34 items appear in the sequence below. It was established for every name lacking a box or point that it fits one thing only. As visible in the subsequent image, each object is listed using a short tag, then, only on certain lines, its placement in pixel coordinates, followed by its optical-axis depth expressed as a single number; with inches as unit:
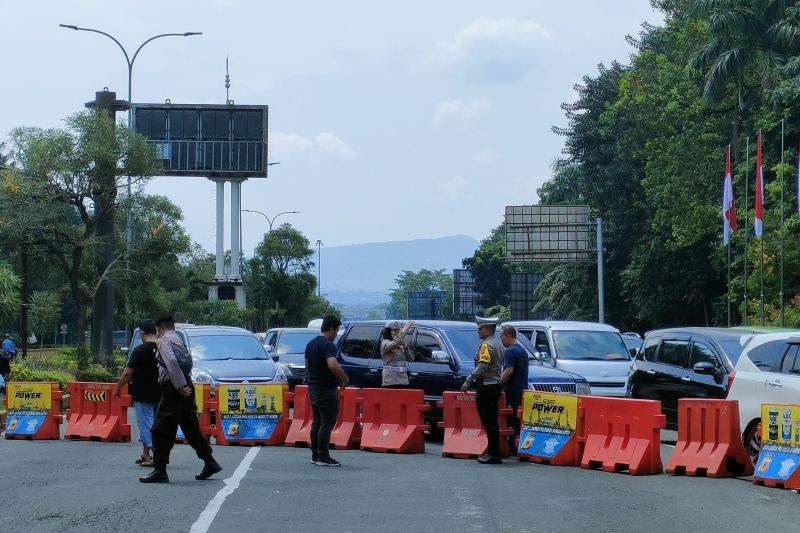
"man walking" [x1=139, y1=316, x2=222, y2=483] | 512.7
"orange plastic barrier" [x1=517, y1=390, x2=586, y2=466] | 592.4
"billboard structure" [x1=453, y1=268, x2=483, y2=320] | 5315.0
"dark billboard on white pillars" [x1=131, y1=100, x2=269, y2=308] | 2373.3
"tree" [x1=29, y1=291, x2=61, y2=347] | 1456.7
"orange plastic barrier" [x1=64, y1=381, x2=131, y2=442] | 725.3
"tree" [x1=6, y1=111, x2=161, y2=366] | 1332.4
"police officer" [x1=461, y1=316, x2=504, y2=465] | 596.1
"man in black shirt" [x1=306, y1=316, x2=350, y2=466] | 583.5
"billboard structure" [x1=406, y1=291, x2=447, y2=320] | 7362.2
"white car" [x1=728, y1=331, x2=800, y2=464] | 542.6
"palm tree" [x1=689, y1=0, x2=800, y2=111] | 1713.8
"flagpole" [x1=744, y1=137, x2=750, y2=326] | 1663.9
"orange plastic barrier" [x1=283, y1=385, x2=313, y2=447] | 693.3
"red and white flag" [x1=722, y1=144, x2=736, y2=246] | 1553.9
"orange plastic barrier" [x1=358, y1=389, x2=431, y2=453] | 657.0
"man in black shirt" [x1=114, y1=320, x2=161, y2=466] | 571.2
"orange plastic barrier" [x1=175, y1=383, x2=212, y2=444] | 705.4
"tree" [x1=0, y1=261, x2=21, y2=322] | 1358.4
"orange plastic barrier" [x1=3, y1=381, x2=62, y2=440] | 750.5
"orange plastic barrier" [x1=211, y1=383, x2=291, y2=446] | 700.7
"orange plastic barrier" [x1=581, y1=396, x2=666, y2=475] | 554.3
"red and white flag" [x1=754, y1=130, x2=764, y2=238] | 1402.6
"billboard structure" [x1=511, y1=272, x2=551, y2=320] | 3056.1
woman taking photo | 717.3
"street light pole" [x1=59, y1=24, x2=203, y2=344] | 1446.9
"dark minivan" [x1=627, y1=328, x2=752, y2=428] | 697.6
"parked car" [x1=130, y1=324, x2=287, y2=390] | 846.5
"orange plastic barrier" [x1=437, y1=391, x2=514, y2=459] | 629.3
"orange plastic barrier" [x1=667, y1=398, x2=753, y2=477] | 535.8
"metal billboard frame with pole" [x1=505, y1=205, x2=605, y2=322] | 2169.0
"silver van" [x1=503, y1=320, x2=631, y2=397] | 936.3
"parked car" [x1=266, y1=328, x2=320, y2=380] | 1107.3
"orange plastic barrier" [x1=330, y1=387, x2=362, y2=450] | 684.7
